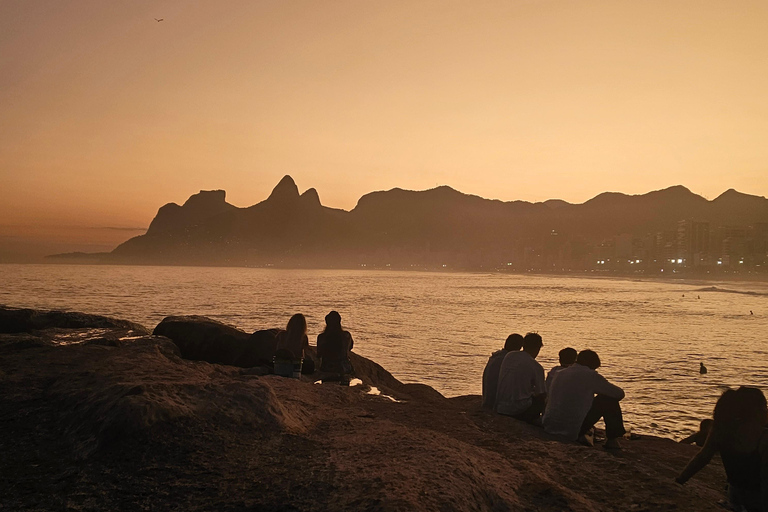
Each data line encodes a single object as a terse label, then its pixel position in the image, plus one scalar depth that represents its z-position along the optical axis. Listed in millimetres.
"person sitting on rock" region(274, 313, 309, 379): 11211
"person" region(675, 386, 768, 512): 5582
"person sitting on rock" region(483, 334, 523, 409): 9758
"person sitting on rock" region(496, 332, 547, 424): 9289
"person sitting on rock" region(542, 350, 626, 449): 8156
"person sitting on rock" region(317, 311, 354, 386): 12243
